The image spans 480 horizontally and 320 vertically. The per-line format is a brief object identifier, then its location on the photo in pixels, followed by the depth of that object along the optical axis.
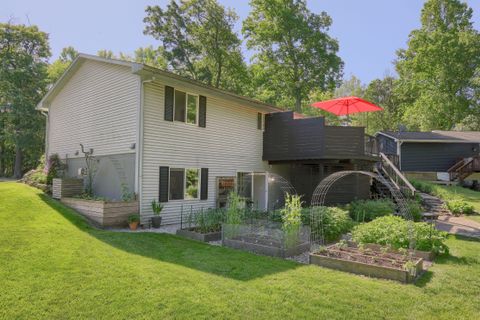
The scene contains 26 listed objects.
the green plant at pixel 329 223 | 8.50
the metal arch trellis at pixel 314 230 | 8.43
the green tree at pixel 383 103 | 38.06
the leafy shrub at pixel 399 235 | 6.96
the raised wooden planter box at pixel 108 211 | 9.04
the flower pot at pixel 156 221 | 9.80
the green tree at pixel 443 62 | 28.05
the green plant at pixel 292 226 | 7.08
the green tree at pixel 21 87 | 25.27
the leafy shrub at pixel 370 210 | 11.17
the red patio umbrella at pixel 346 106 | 12.65
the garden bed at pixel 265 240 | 7.03
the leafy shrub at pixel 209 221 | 8.96
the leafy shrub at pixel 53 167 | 12.53
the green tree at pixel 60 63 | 30.20
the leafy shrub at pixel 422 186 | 16.89
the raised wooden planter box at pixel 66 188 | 10.84
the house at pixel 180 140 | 10.15
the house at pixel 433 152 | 22.72
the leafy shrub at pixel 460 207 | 13.05
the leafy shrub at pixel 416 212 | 11.53
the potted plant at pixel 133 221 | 9.23
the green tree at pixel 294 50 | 26.45
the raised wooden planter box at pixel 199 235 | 8.34
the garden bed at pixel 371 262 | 5.43
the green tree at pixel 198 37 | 27.33
